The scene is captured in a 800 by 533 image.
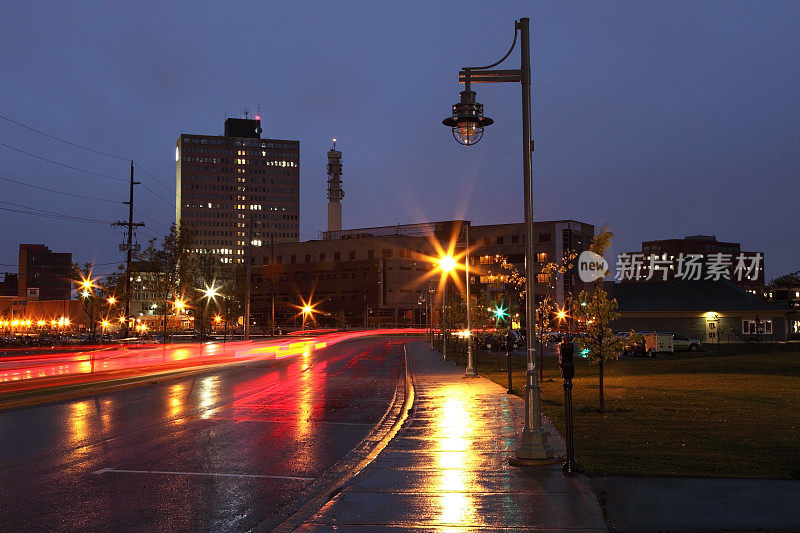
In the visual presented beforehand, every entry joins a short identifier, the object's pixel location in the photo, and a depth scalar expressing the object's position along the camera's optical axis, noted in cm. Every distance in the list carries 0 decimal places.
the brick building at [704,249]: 15769
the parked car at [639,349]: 4370
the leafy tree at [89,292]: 5085
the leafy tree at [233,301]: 7421
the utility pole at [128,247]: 4875
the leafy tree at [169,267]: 4816
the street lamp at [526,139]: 998
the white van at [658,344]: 4362
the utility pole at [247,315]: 5732
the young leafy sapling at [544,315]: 2528
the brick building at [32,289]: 17350
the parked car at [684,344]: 4788
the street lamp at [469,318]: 2631
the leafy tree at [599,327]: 1680
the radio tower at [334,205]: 19571
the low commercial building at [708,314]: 5900
